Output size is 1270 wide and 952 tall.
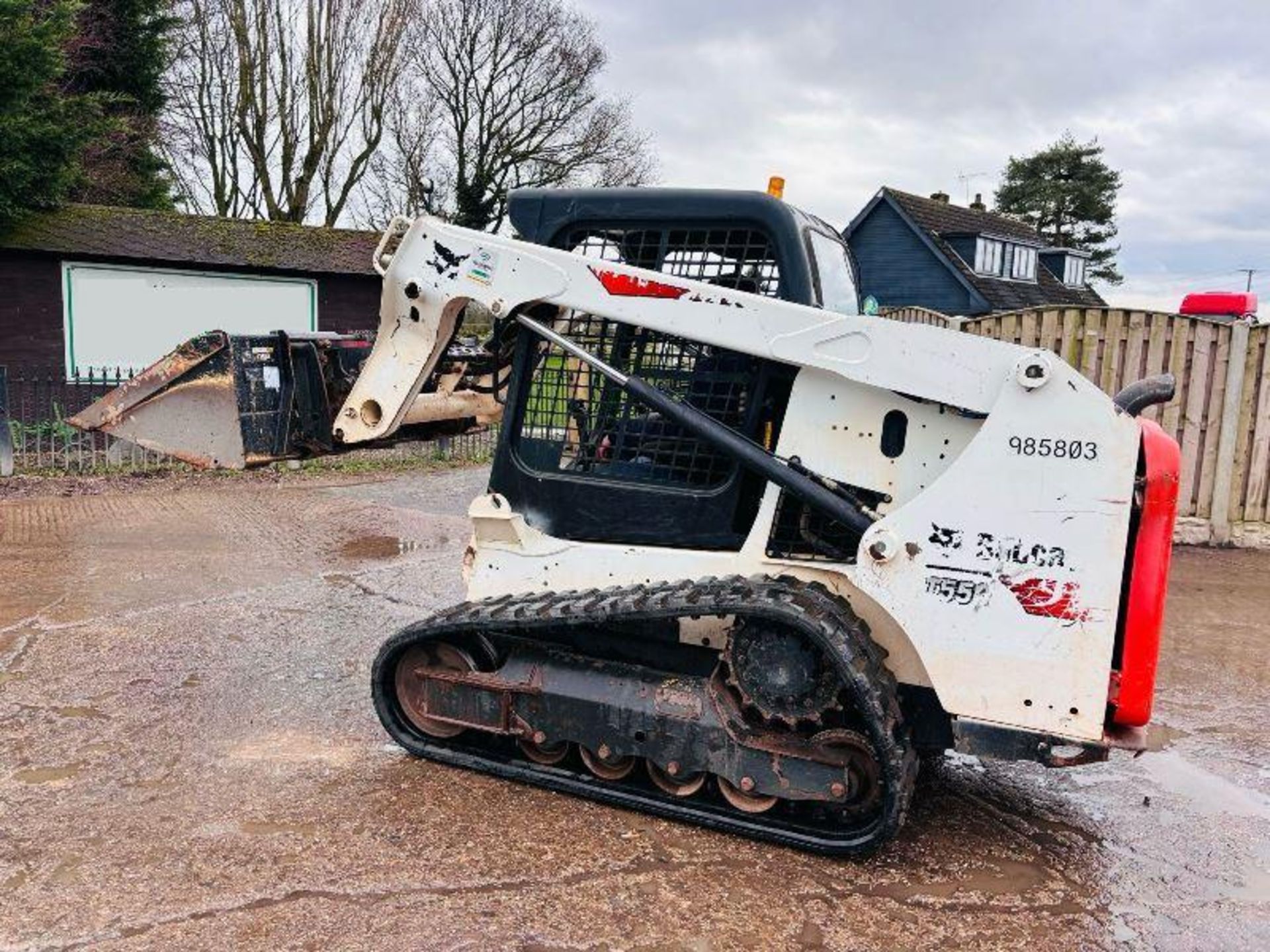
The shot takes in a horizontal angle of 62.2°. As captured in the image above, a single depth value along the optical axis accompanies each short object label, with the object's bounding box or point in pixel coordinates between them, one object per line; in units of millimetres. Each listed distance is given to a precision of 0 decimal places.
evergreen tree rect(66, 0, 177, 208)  18203
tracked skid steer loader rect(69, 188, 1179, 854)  3420
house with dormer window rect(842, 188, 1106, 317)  33500
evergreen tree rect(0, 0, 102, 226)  14133
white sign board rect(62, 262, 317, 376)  15250
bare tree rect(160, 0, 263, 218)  25438
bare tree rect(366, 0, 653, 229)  30016
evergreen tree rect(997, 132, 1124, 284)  50656
